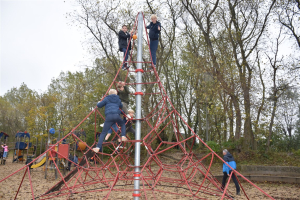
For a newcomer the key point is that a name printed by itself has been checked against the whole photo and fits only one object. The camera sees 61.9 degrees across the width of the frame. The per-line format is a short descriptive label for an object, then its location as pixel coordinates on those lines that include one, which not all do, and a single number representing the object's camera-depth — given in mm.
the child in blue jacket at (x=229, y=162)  7801
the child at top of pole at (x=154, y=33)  5549
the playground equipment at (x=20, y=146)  18641
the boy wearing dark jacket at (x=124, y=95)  6016
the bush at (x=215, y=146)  13308
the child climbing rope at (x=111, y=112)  4711
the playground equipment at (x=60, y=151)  11078
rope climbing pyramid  4648
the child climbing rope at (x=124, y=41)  5689
